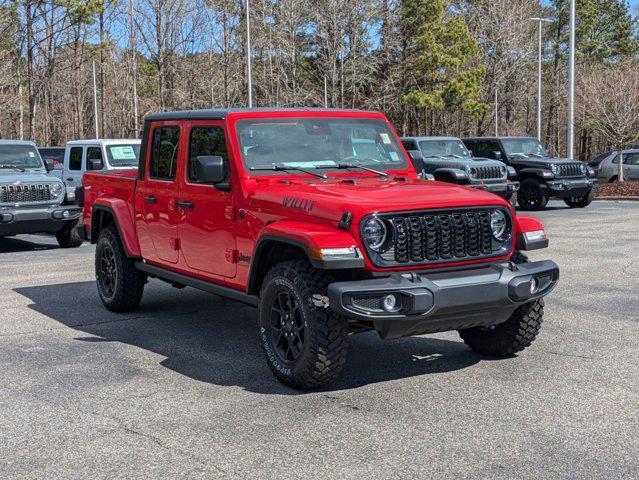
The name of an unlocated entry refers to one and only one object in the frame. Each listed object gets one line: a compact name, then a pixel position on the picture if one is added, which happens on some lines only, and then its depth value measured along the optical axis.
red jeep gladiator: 5.62
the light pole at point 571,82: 27.59
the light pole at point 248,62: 34.08
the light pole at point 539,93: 40.26
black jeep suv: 21.48
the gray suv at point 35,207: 14.57
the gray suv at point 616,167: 29.97
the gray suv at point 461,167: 19.70
